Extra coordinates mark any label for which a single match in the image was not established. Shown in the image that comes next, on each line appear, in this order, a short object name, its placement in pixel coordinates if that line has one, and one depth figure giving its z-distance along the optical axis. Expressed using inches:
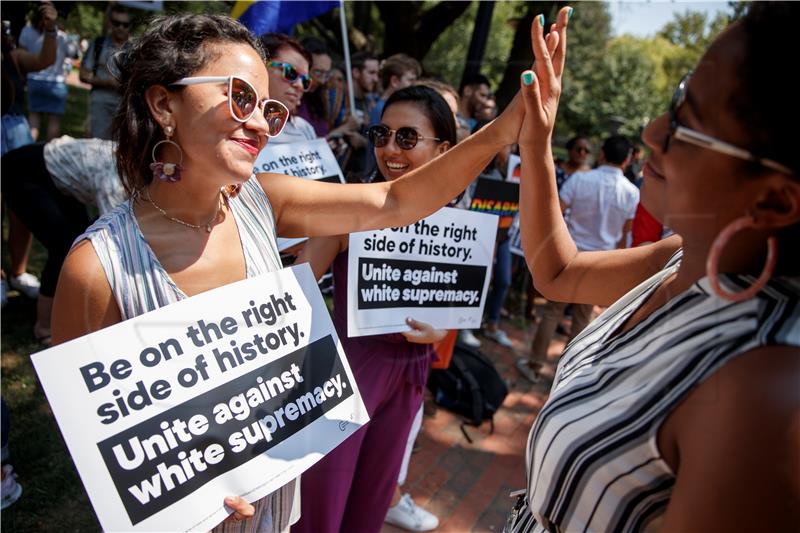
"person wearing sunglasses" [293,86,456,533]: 84.3
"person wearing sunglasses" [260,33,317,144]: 129.0
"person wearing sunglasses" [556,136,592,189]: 234.7
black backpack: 154.9
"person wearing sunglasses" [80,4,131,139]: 203.2
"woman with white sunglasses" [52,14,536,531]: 52.7
